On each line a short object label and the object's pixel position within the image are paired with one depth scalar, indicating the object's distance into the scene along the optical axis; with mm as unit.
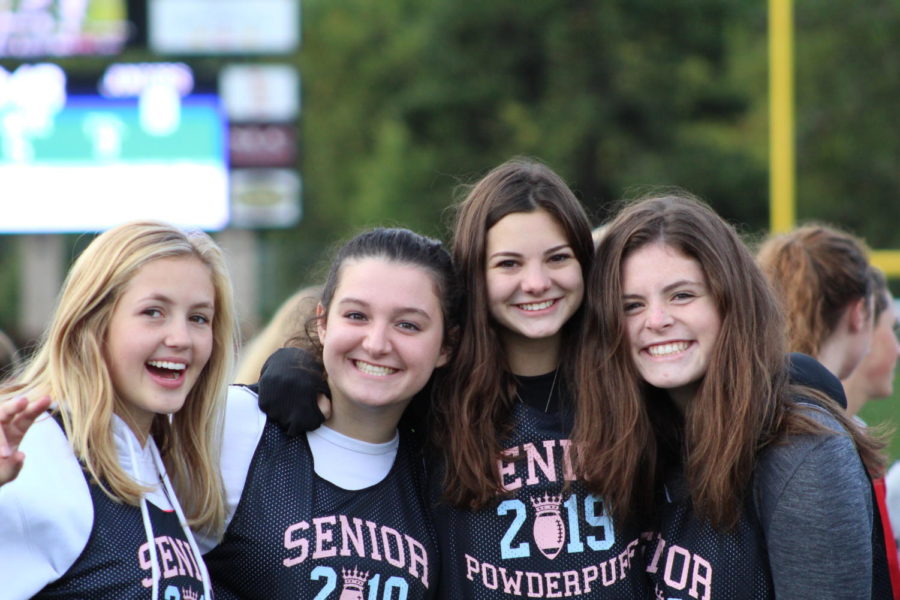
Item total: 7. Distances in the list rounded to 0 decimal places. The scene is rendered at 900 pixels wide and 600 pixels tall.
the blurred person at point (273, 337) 8187
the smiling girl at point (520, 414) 5379
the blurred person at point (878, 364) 7395
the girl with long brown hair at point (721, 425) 4887
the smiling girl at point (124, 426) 4582
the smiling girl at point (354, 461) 5289
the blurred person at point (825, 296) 6605
